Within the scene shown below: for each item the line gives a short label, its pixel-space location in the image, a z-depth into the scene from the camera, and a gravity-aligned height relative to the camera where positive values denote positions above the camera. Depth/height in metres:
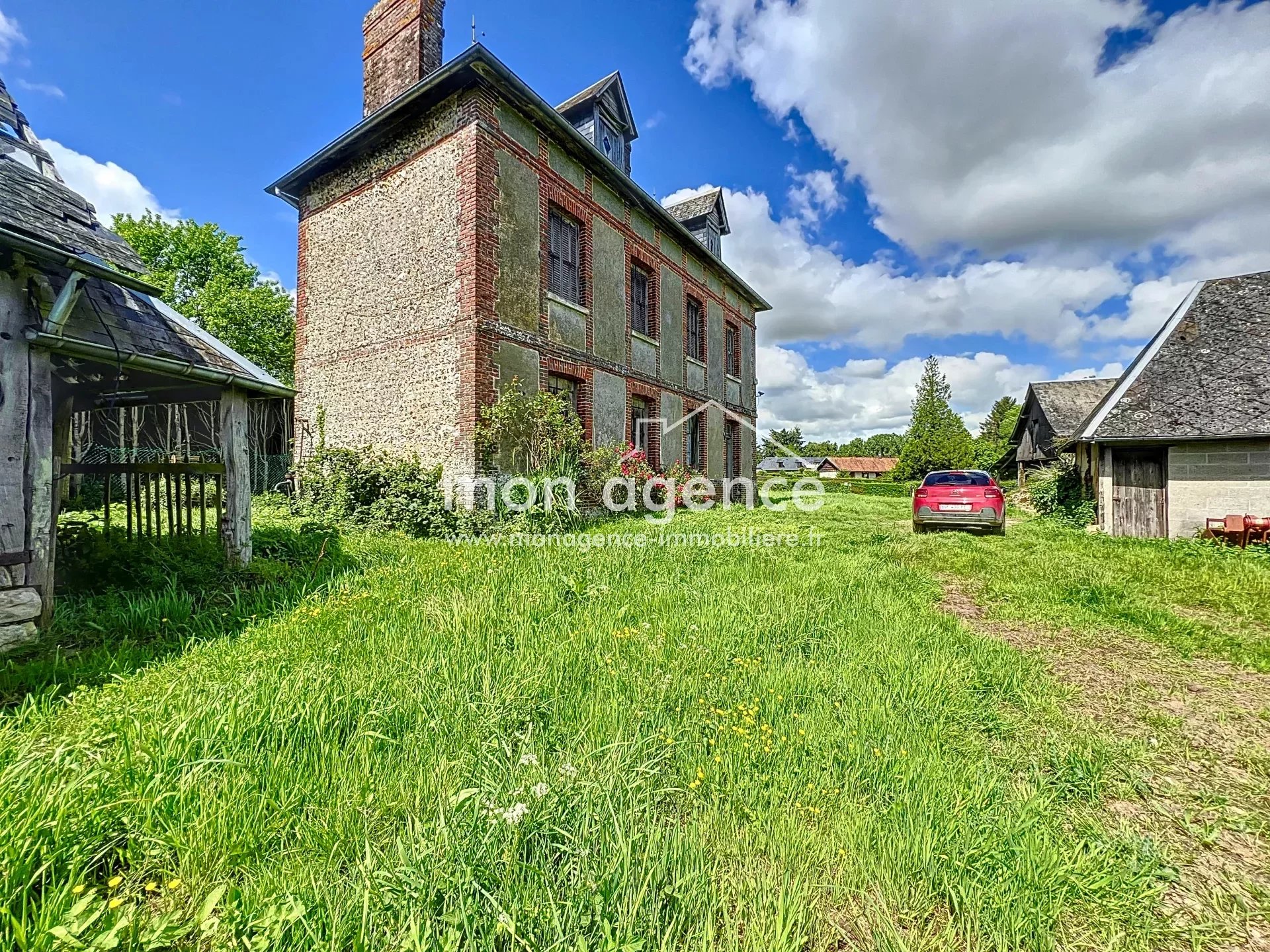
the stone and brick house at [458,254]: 8.77 +4.41
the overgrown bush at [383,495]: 8.39 -0.26
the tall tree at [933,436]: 31.86 +2.45
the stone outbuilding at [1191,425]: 9.84 +0.92
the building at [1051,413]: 22.41 +2.72
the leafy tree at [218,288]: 23.95 +9.75
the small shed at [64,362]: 3.39 +0.99
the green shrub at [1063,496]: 13.13 -0.69
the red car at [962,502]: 10.95 -0.64
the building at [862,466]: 81.19 +1.31
